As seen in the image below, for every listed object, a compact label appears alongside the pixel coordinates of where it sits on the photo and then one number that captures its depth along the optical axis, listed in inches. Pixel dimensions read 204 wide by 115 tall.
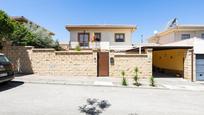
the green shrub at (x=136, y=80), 242.3
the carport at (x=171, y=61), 312.3
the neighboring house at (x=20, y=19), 425.5
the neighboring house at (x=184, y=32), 504.5
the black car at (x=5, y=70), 182.0
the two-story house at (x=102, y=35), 476.2
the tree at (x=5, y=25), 246.9
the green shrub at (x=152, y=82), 235.4
